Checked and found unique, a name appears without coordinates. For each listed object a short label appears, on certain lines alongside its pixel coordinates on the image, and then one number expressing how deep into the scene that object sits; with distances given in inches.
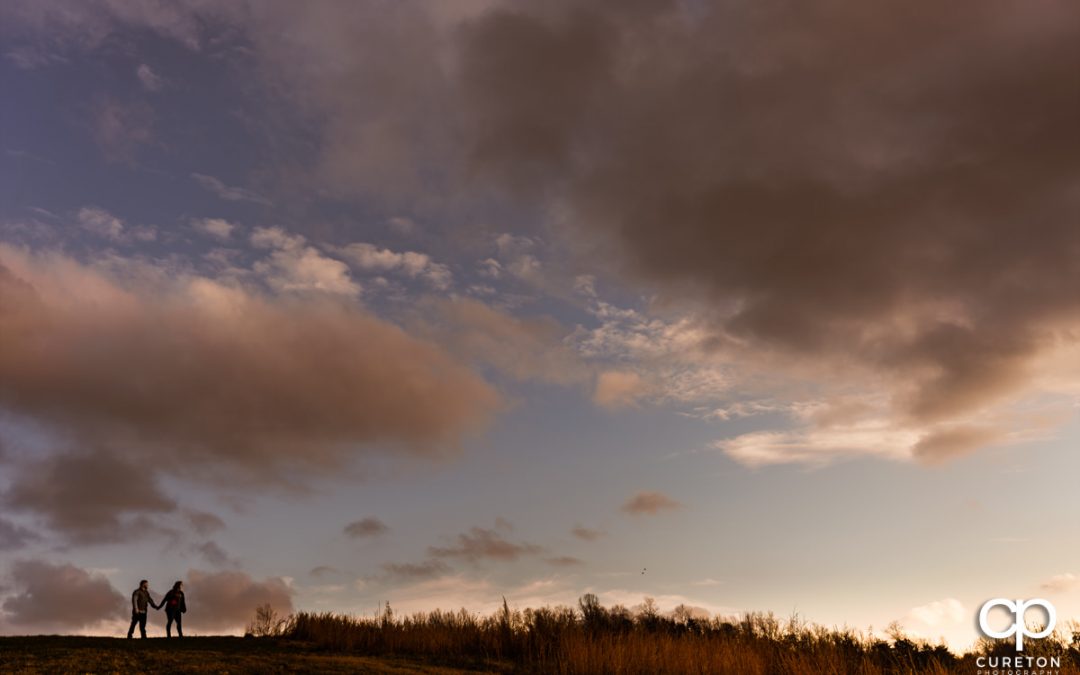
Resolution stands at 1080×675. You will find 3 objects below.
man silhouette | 1077.1
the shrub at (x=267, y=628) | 1005.8
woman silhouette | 1105.4
